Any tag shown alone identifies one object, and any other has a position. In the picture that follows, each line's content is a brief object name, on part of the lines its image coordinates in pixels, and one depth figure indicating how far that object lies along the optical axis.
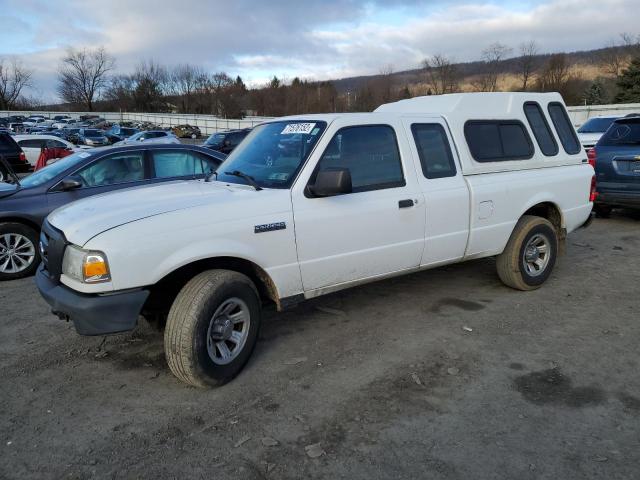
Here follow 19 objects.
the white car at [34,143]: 17.42
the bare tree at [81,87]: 102.75
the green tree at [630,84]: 43.50
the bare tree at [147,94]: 98.12
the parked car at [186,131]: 54.31
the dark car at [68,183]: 6.11
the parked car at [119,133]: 39.94
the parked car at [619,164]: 8.23
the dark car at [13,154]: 14.70
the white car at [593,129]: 12.89
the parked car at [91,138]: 32.38
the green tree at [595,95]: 51.53
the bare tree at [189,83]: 108.06
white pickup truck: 3.26
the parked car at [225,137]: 22.76
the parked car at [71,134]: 35.30
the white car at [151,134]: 32.71
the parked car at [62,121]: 58.91
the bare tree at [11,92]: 90.75
